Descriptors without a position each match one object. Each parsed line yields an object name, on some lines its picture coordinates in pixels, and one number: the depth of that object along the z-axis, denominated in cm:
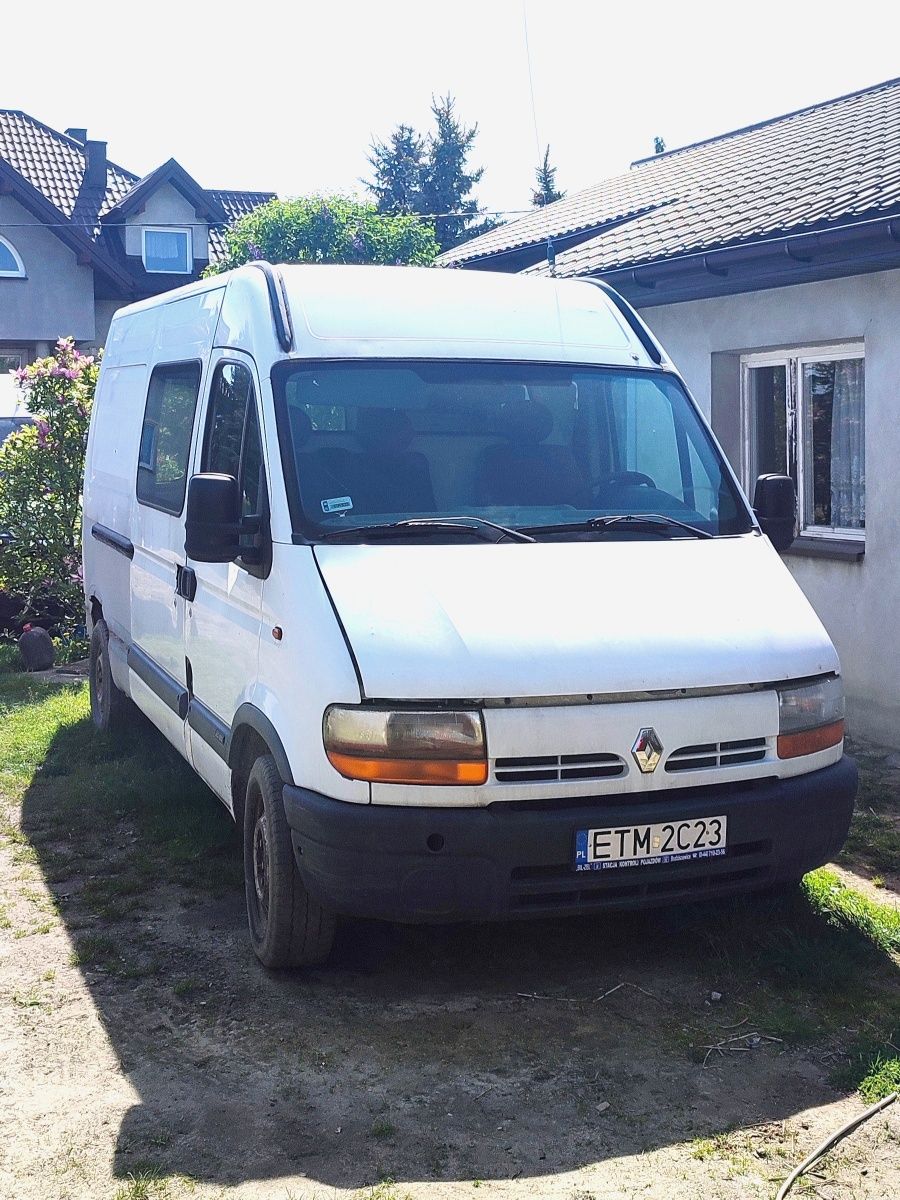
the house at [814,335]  850
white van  428
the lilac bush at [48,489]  1283
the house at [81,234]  3100
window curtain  916
